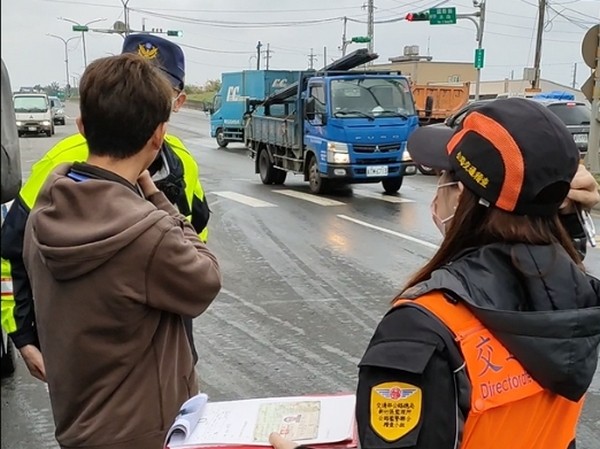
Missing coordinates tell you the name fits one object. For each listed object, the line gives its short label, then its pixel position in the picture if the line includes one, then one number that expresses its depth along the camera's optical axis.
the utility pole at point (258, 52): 78.06
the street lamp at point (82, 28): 50.09
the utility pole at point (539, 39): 33.47
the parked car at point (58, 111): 42.03
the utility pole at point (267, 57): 82.66
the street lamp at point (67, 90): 92.91
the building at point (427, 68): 57.81
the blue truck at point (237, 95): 23.94
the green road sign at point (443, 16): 29.19
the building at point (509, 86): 66.38
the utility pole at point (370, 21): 47.59
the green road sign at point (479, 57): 27.20
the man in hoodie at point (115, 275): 1.77
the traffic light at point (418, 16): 29.81
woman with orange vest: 1.34
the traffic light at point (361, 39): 46.72
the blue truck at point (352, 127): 14.00
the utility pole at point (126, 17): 52.21
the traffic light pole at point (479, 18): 27.47
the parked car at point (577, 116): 17.35
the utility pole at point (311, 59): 80.10
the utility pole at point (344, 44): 57.87
